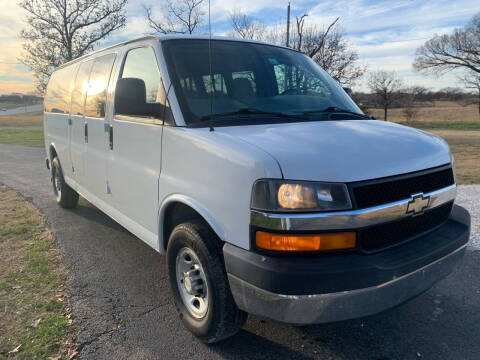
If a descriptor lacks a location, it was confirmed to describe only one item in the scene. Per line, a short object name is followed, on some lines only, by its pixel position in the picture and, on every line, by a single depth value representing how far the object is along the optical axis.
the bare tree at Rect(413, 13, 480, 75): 44.66
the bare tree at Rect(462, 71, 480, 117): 45.61
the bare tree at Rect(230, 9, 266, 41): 21.58
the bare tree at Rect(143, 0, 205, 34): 18.50
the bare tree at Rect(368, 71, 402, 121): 53.39
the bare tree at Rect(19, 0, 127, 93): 22.05
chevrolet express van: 2.14
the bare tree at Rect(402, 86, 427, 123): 47.89
